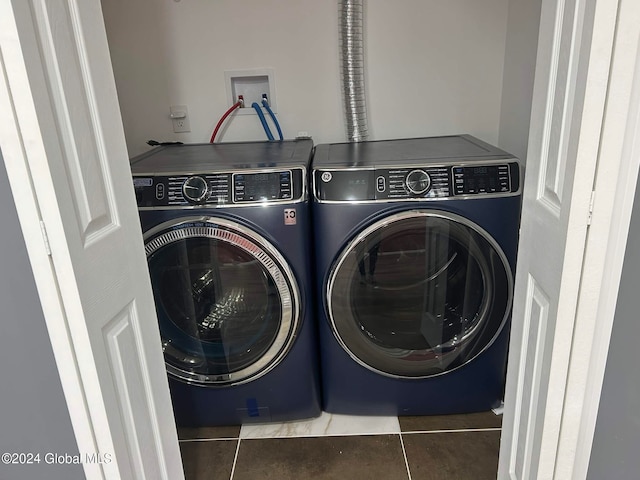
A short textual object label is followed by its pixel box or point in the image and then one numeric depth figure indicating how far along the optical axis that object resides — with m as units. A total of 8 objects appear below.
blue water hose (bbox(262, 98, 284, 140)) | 1.99
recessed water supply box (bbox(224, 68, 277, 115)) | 1.96
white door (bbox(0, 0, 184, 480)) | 0.71
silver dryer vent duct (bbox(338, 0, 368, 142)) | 1.83
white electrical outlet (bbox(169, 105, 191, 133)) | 2.01
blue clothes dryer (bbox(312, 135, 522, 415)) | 1.49
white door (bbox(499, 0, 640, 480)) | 0.75
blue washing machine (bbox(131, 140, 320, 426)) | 1.48
